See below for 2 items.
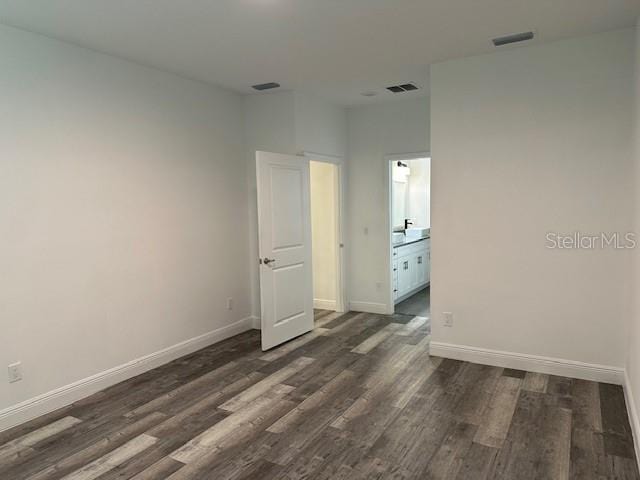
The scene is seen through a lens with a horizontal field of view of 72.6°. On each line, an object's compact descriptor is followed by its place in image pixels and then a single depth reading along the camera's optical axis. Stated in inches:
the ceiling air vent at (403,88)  181.9
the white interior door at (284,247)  171.6
